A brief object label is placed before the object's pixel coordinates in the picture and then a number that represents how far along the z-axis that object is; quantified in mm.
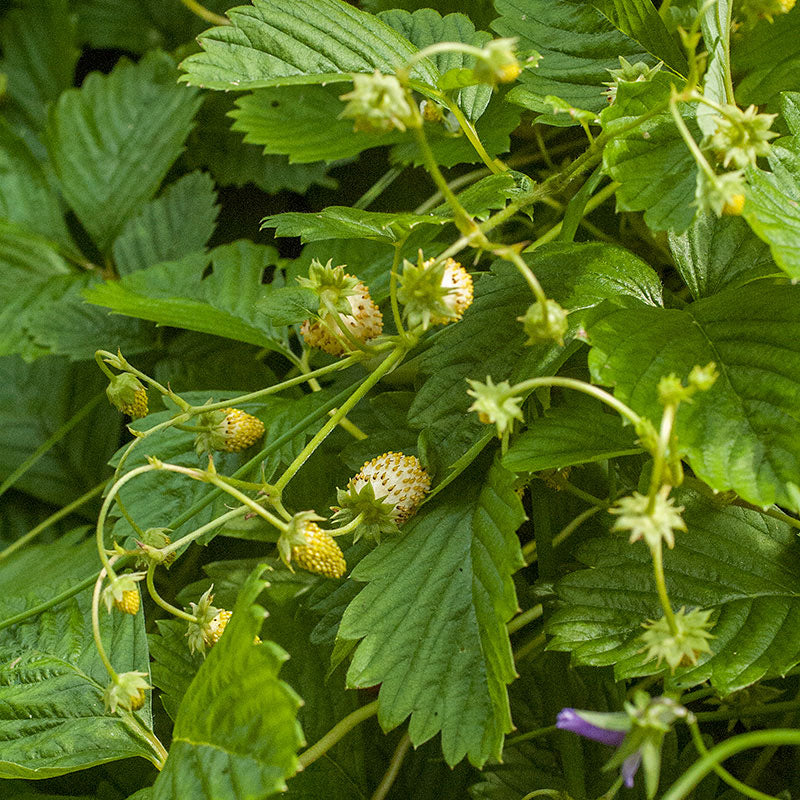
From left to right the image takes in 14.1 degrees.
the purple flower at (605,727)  495
